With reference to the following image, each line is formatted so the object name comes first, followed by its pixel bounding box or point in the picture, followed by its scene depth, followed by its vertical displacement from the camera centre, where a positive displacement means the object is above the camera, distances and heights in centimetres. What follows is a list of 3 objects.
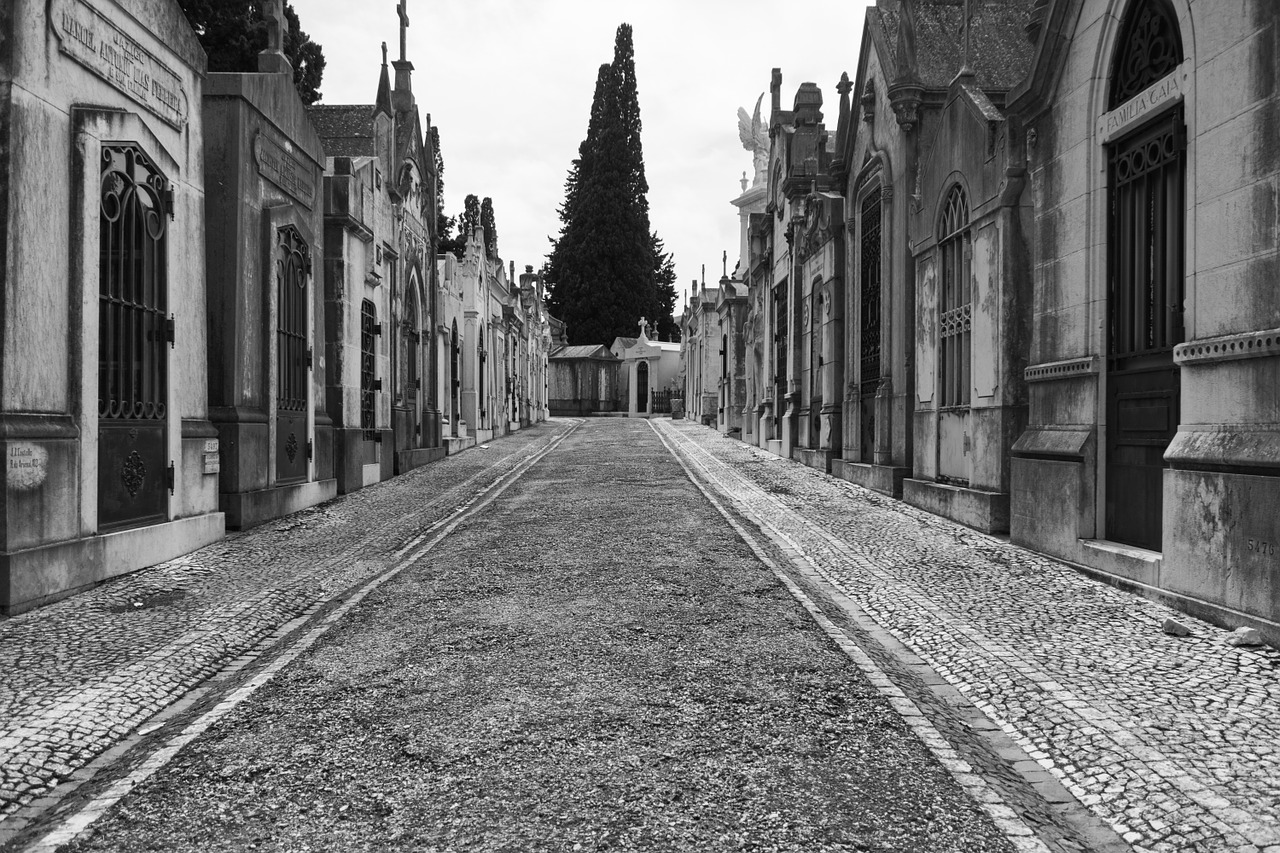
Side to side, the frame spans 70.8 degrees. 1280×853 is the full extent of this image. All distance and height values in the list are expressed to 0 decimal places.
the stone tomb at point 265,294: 954 +146
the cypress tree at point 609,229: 6662 +1426
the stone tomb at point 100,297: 602 +95
